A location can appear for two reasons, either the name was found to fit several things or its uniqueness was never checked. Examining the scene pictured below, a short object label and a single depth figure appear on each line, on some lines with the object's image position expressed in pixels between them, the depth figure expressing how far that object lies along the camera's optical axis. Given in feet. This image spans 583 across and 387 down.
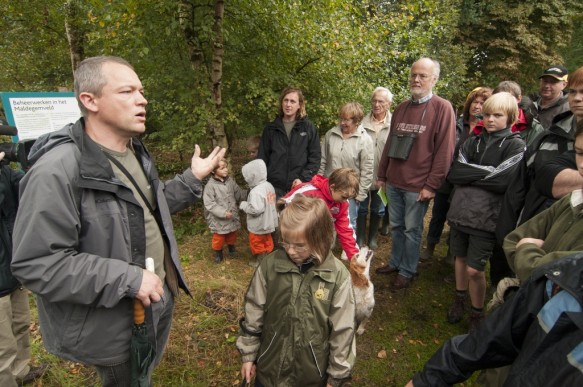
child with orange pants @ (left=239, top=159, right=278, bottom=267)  15.19
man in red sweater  12.16
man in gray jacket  4.97
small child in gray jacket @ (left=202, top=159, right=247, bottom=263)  16.58
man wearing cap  14.07
